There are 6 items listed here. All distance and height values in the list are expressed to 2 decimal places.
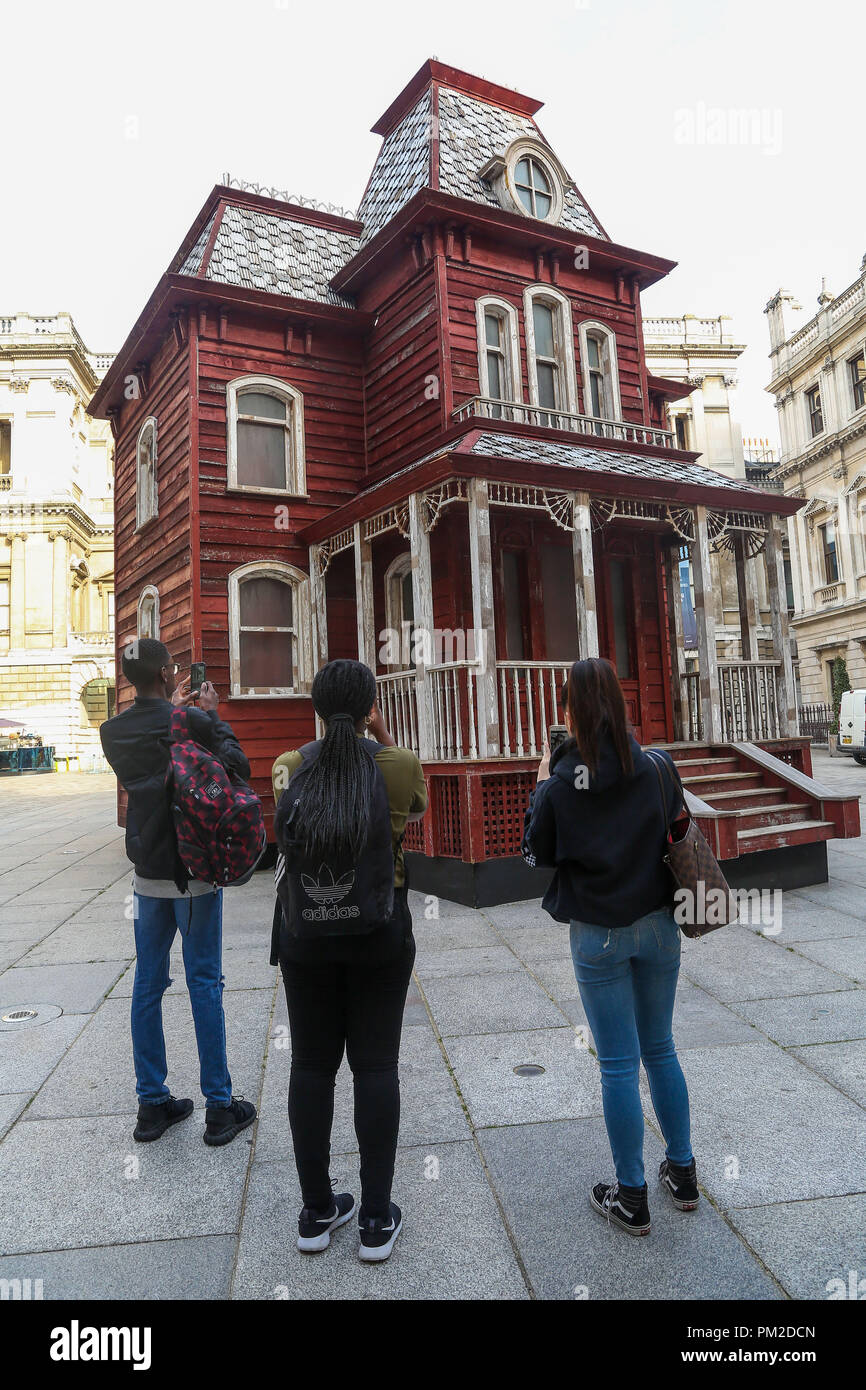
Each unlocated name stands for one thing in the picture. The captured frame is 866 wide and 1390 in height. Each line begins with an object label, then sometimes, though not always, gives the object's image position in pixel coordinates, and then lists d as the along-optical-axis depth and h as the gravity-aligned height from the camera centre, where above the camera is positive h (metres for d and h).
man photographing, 3.57 -0.72
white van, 23.70 -0.14
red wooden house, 9.62 +3.77
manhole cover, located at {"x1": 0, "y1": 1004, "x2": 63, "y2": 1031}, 5.05 -1.63
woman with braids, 2.63 -0.73
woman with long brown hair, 2.78 -0.61
